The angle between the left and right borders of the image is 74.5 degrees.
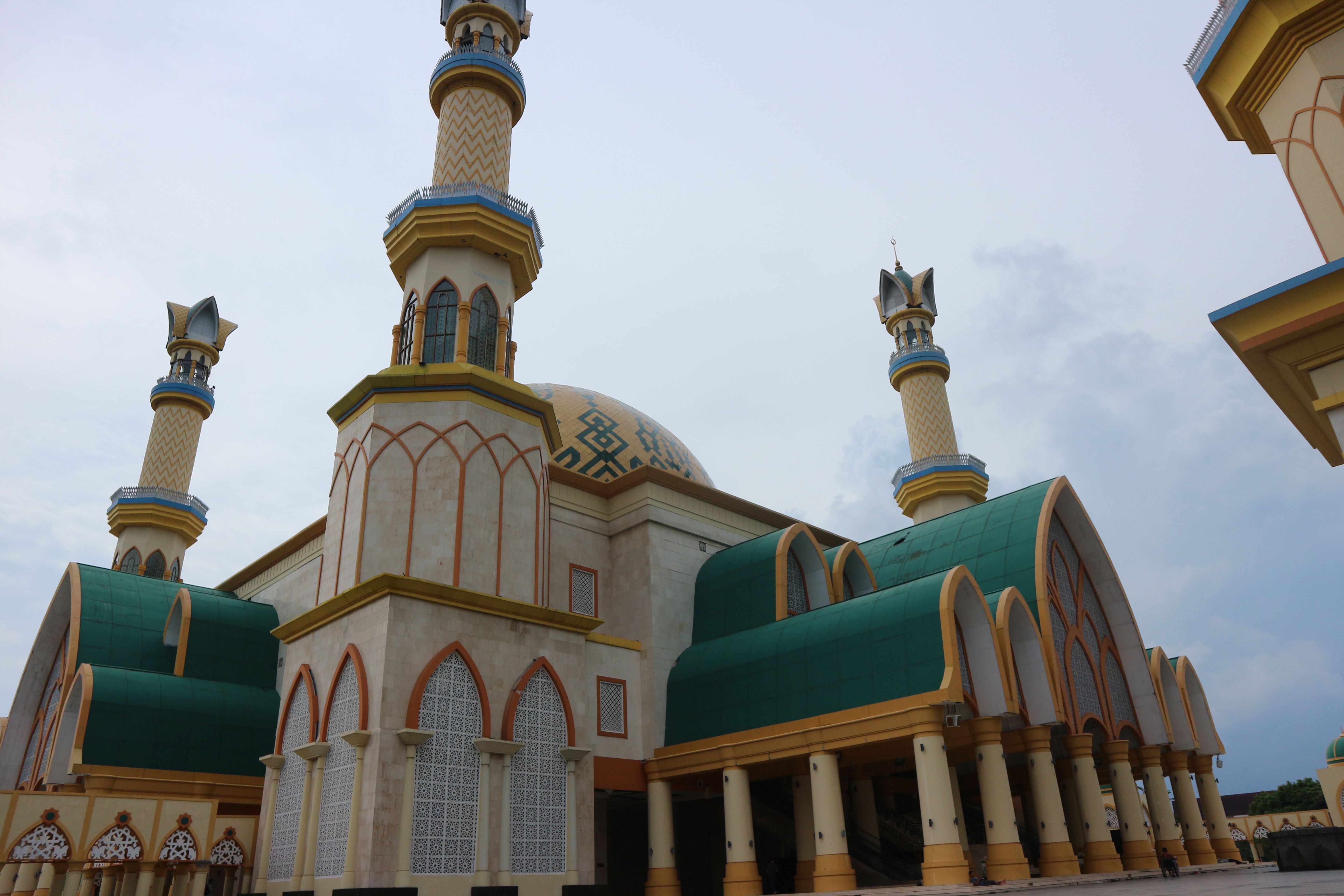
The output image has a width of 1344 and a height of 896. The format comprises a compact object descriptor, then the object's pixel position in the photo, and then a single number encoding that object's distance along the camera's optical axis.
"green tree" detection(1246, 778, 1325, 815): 48.72
